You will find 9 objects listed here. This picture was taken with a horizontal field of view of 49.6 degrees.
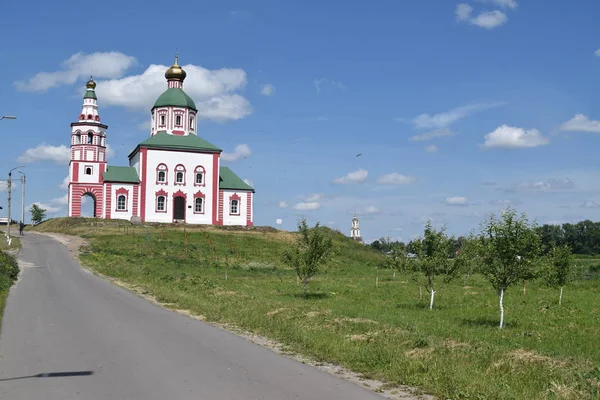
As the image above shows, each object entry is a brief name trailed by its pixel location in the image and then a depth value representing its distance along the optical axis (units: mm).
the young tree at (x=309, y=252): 30641
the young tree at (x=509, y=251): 19953
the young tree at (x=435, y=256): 26953
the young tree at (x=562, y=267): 29797
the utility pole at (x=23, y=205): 60469
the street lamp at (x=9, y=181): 56550
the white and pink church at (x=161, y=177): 70750
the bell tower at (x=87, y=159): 71312
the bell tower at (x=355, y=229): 136250
